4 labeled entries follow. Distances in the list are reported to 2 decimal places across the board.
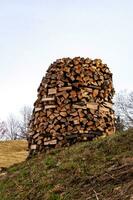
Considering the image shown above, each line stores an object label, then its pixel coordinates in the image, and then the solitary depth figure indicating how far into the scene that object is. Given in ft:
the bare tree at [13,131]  260.25
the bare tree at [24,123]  246.43
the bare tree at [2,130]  250.16
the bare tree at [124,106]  174.70
